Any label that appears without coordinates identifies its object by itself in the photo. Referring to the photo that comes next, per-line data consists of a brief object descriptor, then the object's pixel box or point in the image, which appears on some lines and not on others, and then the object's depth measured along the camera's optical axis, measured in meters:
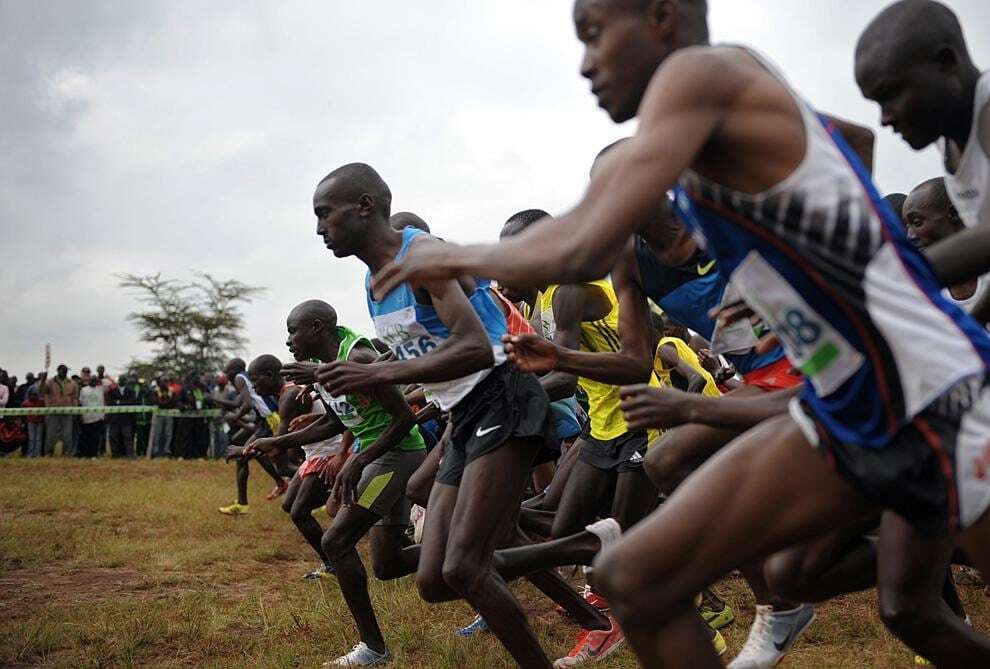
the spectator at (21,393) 20.94
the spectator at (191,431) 21.52
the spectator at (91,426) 20.47
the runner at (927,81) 2.63
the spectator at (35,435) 19.70
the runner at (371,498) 4.89
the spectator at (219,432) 21.64
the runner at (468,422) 3.81
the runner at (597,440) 5.07
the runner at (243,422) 11.41
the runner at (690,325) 3.78
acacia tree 37.75
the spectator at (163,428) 21.12
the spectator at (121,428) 21.05
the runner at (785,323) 1.94
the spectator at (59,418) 20.08
